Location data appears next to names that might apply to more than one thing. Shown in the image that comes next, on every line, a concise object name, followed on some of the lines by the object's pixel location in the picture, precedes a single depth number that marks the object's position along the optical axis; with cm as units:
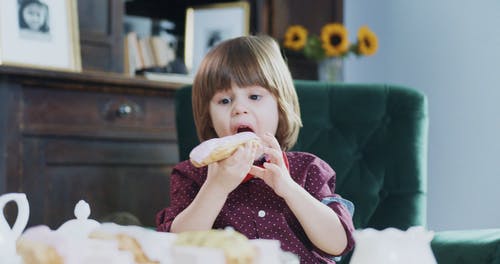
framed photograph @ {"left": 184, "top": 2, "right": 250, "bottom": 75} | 327
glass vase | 332
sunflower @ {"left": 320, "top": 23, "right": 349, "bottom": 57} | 321
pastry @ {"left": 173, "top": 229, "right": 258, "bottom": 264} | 93
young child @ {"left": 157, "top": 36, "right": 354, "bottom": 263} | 184
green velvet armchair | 229
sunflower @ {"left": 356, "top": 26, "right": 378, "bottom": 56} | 322
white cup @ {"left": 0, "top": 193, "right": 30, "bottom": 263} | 116
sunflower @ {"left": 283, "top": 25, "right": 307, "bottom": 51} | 326
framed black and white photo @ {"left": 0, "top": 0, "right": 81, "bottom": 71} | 262
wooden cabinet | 255
